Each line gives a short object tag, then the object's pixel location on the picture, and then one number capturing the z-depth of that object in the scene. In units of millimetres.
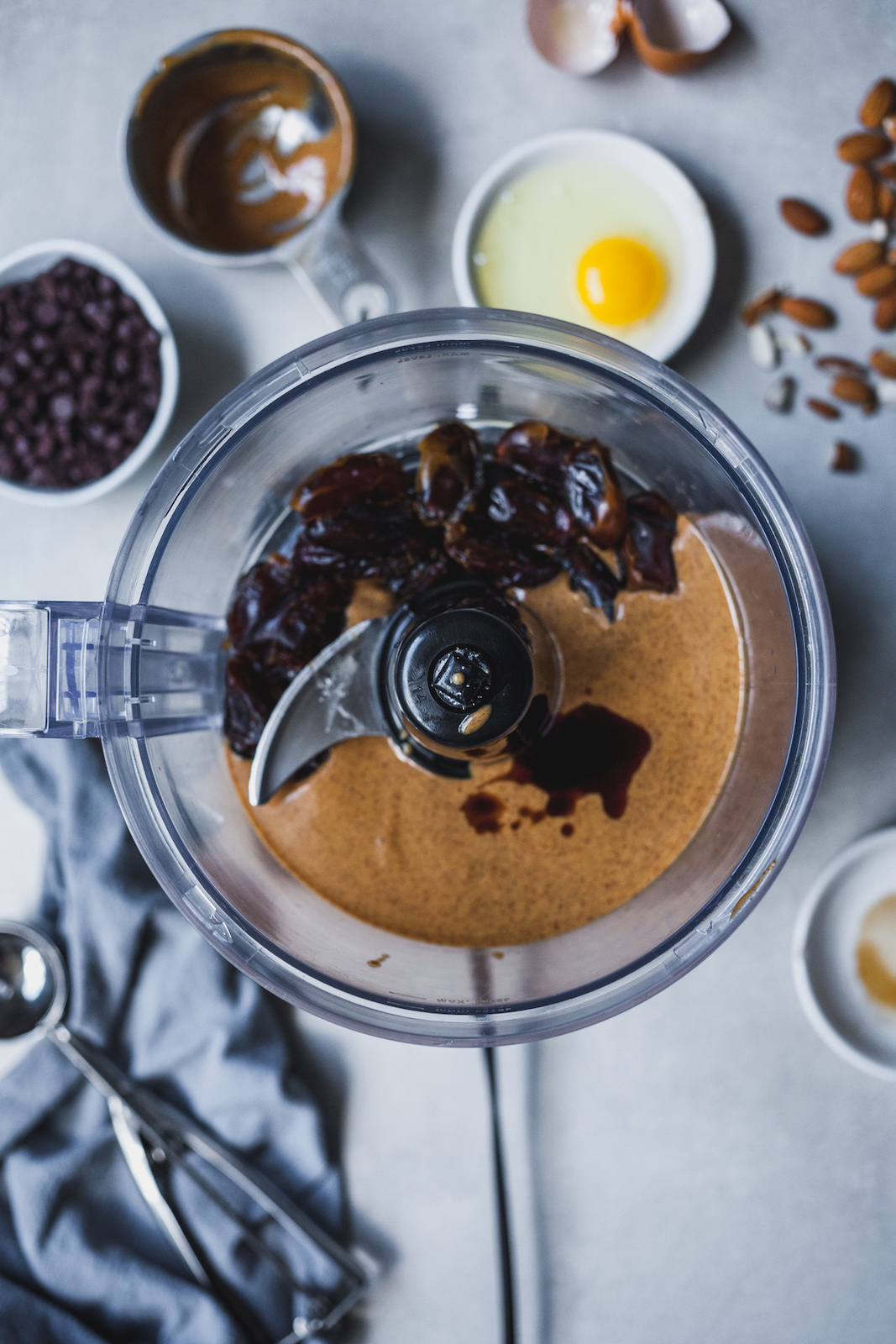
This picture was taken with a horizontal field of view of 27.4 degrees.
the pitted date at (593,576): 567
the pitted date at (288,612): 572
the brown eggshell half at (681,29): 662
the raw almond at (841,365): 661
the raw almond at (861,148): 663
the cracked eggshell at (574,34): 665
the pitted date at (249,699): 574
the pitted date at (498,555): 567
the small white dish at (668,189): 648
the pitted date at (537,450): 572
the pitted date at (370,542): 569
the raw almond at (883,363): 659
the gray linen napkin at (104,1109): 661
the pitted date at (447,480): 569
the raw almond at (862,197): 664
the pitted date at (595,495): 563
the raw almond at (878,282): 660
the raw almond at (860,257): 660
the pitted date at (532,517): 568
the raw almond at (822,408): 657
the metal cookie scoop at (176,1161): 661
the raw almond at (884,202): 667
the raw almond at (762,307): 658
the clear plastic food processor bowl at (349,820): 557
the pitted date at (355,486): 574
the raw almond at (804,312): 659
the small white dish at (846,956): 648
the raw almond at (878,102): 662
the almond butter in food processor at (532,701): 569
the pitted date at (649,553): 568
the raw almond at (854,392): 657
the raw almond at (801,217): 663
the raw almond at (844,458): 654
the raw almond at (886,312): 661
